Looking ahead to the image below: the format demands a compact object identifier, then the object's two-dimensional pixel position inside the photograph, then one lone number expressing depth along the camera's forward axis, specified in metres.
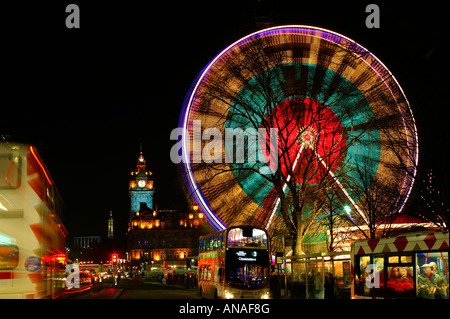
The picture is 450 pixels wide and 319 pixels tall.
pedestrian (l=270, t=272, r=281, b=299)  26.50
